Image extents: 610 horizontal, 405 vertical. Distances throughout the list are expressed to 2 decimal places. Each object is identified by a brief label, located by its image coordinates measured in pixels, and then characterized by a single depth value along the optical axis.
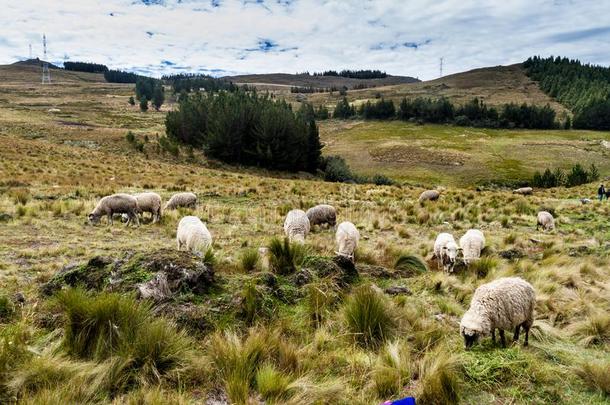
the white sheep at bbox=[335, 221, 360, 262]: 10.47
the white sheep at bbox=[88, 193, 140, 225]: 16.20
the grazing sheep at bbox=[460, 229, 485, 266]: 10.95
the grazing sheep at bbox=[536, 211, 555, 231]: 16.69
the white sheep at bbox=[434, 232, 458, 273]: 10.55
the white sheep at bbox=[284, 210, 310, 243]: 13.40
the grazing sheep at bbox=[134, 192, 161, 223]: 17.23
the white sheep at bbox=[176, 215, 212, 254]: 10.59
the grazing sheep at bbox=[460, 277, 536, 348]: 5.54
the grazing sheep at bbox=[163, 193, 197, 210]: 20.25
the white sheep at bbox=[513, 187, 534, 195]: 41.25
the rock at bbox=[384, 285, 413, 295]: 7.75
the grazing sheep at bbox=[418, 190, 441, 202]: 26.36
